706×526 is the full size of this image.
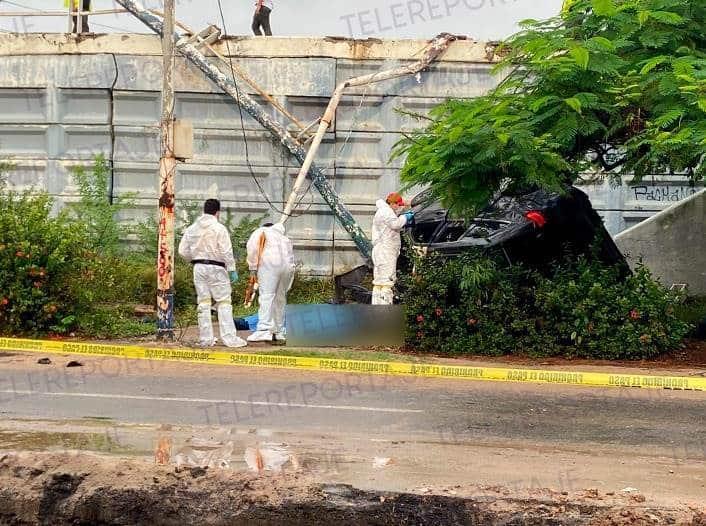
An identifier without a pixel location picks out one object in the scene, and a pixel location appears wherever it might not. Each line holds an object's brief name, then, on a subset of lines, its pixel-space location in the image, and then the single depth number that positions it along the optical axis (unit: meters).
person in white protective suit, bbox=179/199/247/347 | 12.05
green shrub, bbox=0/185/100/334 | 12.51
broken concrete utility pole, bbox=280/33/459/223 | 16.19
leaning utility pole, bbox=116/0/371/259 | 16.41
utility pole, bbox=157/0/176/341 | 12.02
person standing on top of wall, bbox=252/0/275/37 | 17.20
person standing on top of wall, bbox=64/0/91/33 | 17.09
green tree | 10.18
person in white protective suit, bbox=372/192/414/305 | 13.49
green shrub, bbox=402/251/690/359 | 11.43
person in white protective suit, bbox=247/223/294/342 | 12.58
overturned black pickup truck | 12.07
